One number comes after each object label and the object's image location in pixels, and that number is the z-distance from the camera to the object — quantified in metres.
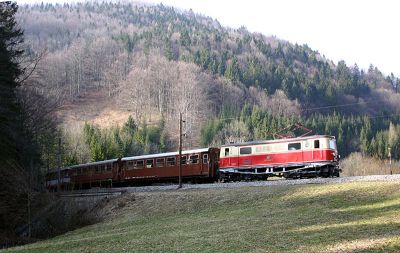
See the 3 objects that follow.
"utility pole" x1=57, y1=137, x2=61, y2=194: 43.36
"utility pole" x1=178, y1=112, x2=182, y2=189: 35.78
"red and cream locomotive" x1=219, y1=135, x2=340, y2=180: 33.44
